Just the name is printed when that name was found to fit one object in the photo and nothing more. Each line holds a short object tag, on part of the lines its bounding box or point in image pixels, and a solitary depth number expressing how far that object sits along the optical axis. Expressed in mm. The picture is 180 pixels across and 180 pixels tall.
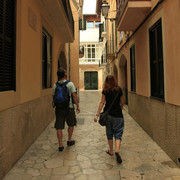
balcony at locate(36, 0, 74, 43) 5422
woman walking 3508
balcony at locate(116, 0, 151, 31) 5152
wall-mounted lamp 9281
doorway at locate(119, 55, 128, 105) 11715
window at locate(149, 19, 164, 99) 4574
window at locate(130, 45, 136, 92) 7509
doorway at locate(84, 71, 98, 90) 29328
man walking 4021
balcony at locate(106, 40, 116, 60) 13788
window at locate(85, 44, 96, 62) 29047
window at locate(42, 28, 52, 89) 6176
